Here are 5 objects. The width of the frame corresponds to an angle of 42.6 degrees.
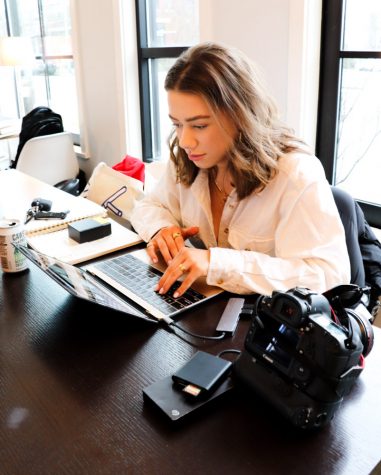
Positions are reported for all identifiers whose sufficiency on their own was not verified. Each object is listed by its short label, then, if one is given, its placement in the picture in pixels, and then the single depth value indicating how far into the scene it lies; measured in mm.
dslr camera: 646
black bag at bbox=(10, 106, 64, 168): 3234
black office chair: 1229
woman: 1071
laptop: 969
